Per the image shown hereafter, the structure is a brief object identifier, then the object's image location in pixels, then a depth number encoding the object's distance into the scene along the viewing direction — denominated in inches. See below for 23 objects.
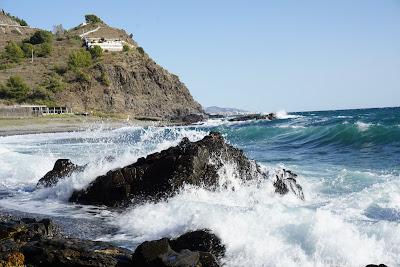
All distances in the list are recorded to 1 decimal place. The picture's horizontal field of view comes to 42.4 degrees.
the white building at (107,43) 4722.0
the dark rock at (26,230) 352.4
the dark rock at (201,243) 353.7
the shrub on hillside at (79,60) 3964.1
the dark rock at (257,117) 3400.6
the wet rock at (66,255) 292.2
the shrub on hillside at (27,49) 4352.9
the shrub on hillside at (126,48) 4722.0
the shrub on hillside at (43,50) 4323.3
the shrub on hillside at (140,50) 4954.7
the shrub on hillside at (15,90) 3412.9
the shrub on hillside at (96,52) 4419.3
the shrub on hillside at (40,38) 4660.9
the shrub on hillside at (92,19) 5930.1
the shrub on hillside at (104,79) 3906.3
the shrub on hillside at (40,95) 3469.5
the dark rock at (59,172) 639.1
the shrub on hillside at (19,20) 5833.7
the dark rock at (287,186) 588.4
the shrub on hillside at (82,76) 3811.5
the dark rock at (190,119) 3447.3
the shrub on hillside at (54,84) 3575.5
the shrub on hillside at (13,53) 4178.2
